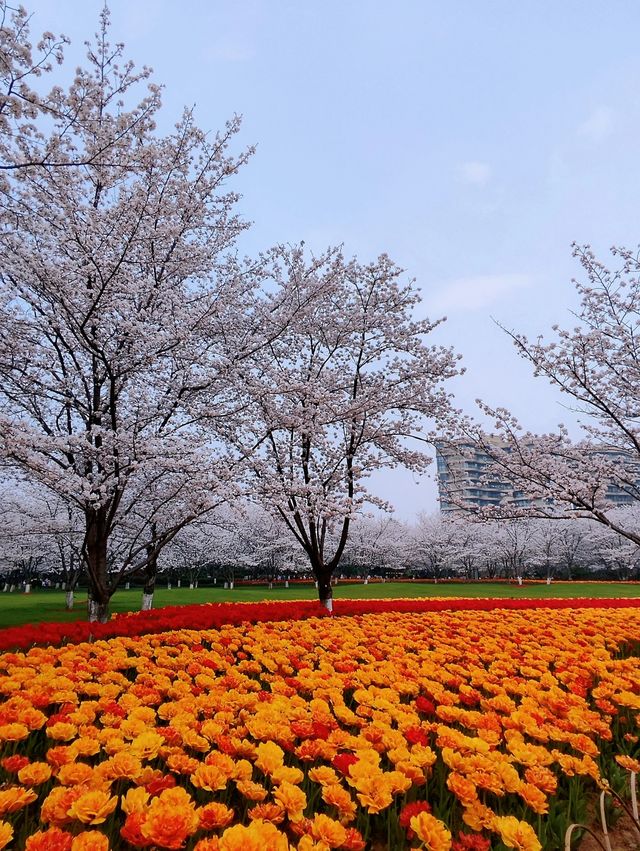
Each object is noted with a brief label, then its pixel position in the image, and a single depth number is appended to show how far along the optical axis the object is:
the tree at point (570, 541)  54.31
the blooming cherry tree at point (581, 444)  10.40
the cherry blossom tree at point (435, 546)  58.15
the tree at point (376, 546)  56.88
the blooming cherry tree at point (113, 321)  7.62
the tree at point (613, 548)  50.06
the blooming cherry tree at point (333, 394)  10.34
